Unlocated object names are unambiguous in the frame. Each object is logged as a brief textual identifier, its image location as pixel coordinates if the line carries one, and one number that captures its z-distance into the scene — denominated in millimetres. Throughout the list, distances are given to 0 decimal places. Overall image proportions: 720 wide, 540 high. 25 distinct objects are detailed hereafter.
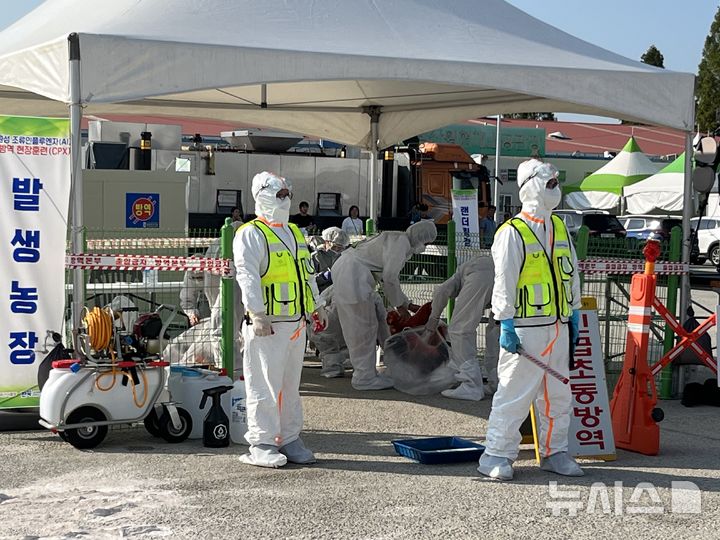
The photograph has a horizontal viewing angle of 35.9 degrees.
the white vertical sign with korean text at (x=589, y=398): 7957
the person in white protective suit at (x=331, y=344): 11742
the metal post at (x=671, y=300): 10656
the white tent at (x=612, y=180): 35594
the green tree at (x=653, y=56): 77250
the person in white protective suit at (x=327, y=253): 12195
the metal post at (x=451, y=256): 12289
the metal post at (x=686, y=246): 10609
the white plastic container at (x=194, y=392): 8406
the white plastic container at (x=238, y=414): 8219
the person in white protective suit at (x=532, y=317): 7133
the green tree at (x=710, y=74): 63853
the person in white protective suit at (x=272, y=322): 7406
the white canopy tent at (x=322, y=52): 8180
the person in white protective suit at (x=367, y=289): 10898
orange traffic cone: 8195
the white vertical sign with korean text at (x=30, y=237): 8250
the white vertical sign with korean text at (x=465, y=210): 17219
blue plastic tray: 7643
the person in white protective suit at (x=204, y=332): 9484
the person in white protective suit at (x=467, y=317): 10430
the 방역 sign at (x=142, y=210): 13961
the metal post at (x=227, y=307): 8984
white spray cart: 7828
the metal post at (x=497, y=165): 31355
